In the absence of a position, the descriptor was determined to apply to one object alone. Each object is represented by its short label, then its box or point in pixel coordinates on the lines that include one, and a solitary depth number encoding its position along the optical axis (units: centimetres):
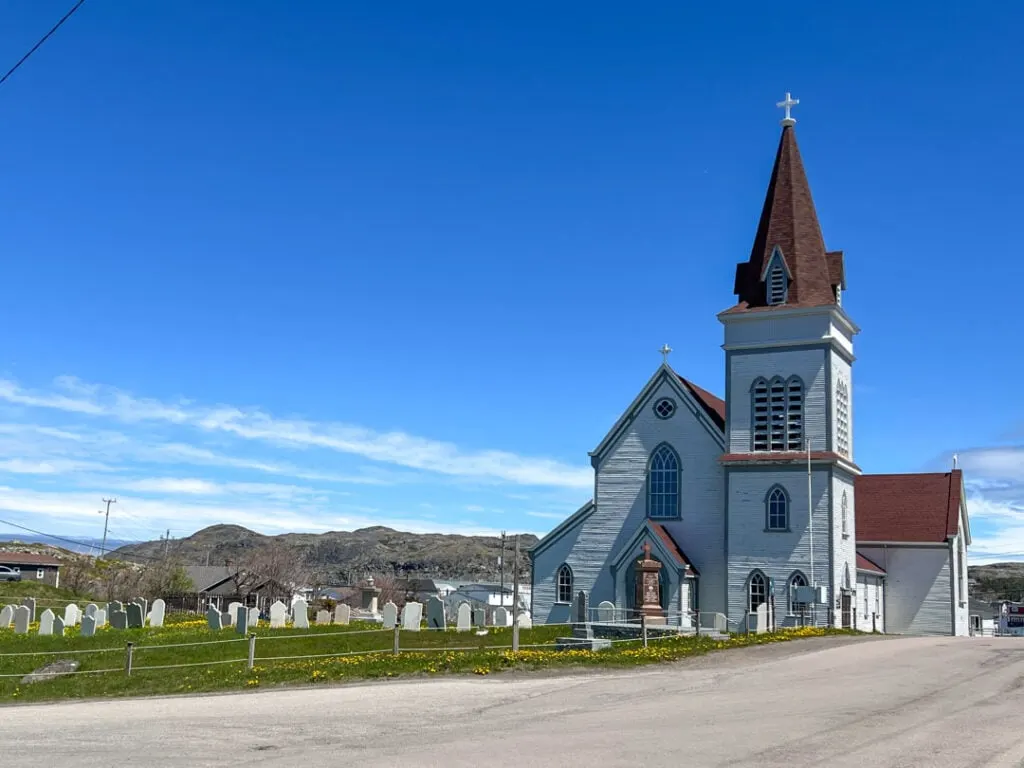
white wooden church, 4144
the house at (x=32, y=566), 10069
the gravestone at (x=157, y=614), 4034
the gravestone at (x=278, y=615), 3880
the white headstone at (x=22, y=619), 3988
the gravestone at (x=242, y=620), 3436
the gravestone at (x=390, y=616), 3561
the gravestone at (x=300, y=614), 3759
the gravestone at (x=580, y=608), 4403
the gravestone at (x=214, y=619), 3703
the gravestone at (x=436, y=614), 3825
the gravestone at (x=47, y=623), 3894
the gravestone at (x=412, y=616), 3669
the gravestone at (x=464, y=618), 3709
